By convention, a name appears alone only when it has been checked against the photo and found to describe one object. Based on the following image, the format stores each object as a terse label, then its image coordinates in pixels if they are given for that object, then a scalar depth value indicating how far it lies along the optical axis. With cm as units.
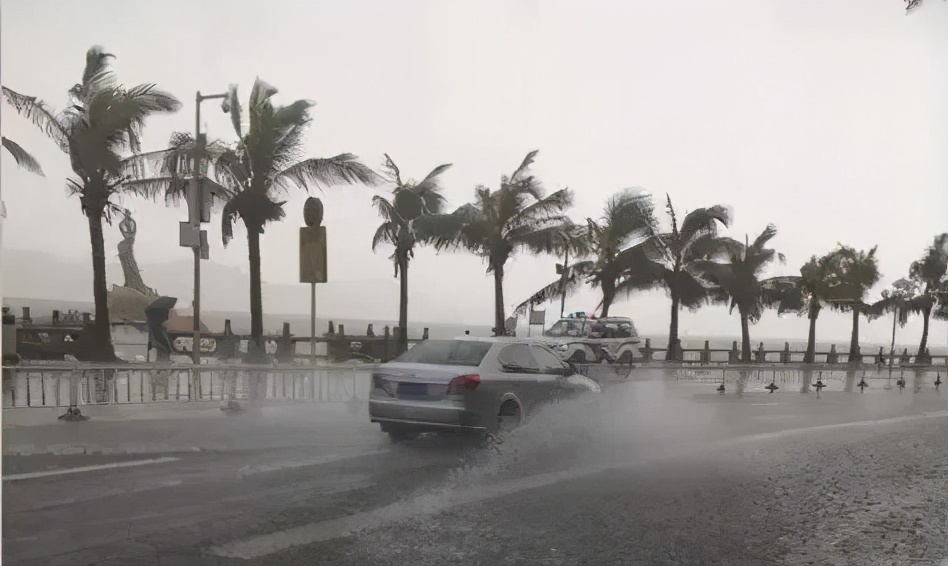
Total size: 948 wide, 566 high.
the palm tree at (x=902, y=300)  3881
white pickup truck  2364
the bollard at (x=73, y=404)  1195
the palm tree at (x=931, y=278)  3172
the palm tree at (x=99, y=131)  2106
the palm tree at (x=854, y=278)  4031
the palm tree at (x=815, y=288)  4050
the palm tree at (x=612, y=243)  2886
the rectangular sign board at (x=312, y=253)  1311
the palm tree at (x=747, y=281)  3684
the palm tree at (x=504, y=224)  2225
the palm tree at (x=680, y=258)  3366
